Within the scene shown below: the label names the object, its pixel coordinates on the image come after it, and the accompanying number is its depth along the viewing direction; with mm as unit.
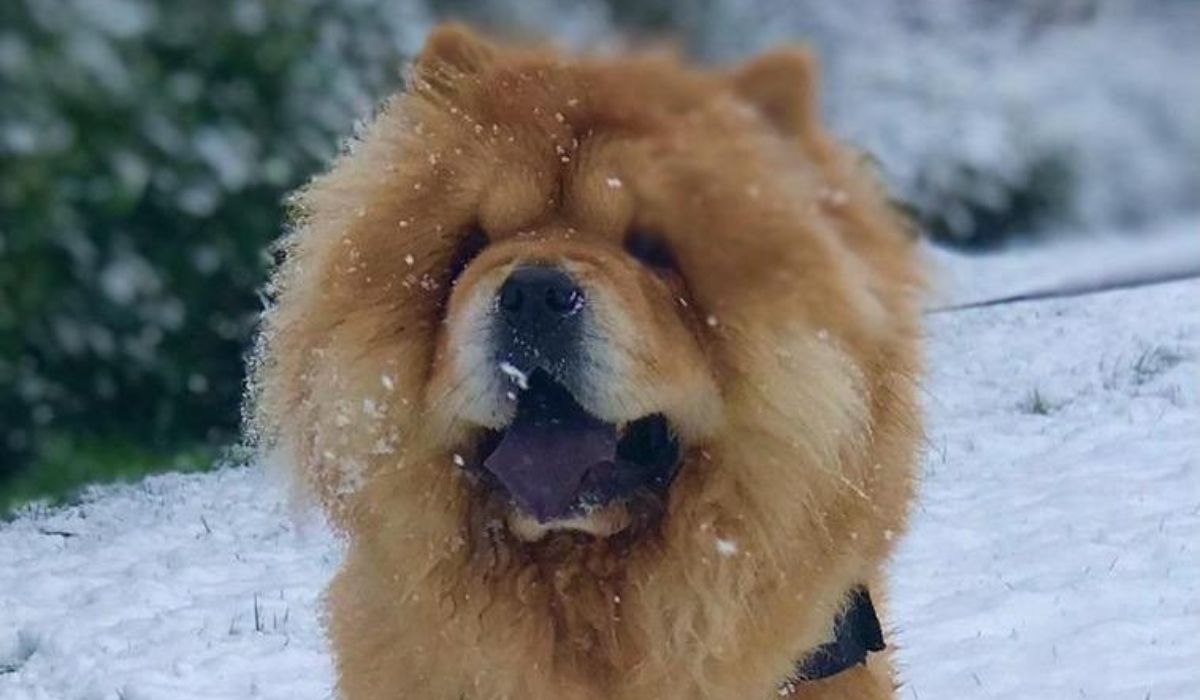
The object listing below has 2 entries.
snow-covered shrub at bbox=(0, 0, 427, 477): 3239
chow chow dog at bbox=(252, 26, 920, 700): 2232
